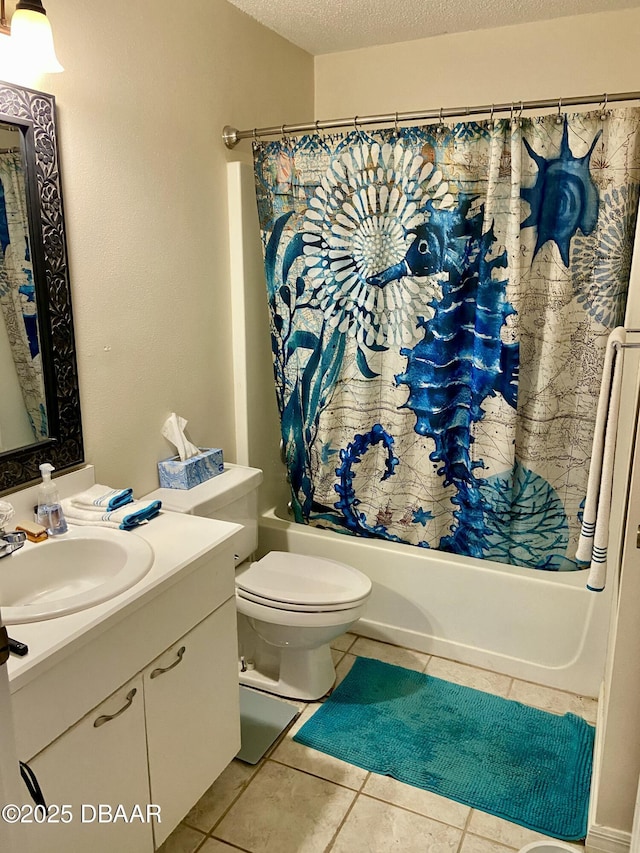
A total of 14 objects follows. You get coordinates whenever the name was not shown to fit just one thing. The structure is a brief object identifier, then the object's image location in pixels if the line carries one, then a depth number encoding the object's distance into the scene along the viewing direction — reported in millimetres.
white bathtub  2215
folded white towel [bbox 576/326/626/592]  1482
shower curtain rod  1921
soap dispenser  1644
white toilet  2055
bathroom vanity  1192
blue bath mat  1806
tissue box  2156
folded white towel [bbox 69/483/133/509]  1778
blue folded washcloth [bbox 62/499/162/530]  1702
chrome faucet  1490
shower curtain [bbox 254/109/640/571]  2070
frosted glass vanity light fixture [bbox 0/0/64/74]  1421
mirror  1604
